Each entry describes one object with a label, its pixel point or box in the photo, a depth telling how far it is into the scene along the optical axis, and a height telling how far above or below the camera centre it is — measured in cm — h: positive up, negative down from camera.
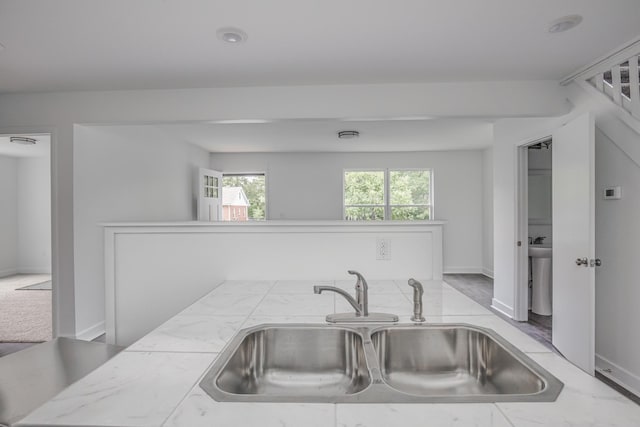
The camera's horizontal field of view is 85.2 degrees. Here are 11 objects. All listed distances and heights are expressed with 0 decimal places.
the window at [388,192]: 643 +37
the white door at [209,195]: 543 +31
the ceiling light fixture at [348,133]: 469 +108
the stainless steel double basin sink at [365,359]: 100 -46
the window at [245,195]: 658 +36
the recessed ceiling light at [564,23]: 189 +105
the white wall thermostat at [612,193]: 240 +12
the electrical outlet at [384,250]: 201 -22
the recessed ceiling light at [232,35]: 201 +106
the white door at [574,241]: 233 -22
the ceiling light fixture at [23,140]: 456 +100
